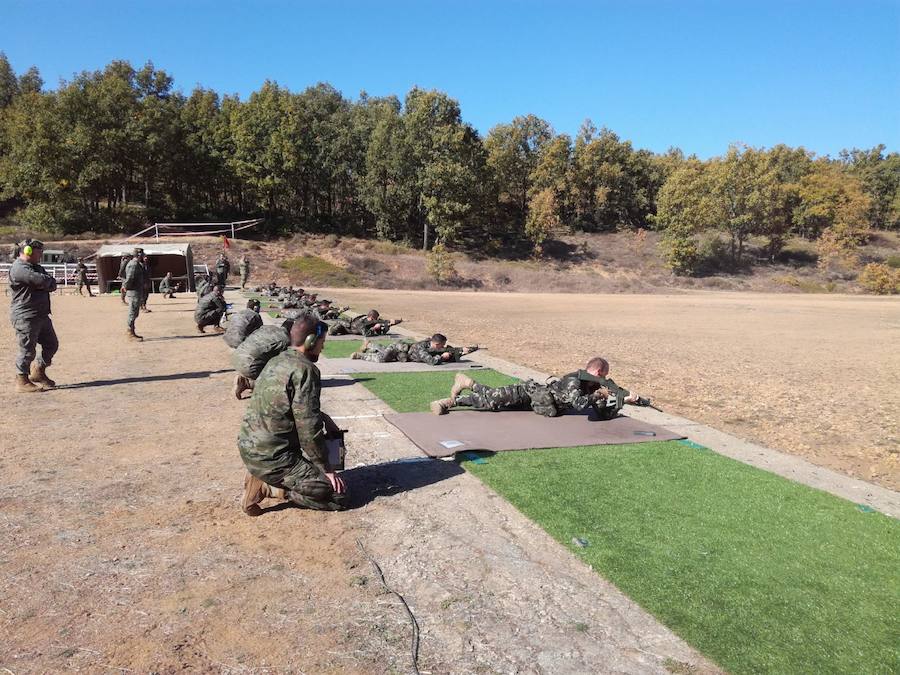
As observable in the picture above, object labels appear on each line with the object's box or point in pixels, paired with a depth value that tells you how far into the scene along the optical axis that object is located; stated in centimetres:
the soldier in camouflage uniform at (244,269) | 3189
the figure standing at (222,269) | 2697
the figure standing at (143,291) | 1400
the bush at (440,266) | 4644
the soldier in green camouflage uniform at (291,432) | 411
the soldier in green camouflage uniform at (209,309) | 1487
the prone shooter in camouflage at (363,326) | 1484
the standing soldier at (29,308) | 801
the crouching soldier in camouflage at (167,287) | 2769
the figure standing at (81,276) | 2761
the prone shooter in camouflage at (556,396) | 698
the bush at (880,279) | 5284
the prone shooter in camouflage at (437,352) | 1095
